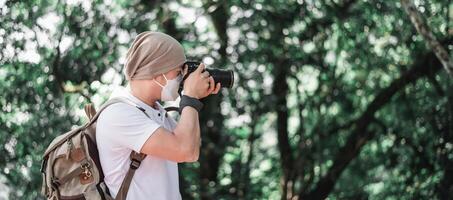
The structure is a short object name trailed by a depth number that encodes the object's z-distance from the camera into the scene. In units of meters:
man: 3.76
